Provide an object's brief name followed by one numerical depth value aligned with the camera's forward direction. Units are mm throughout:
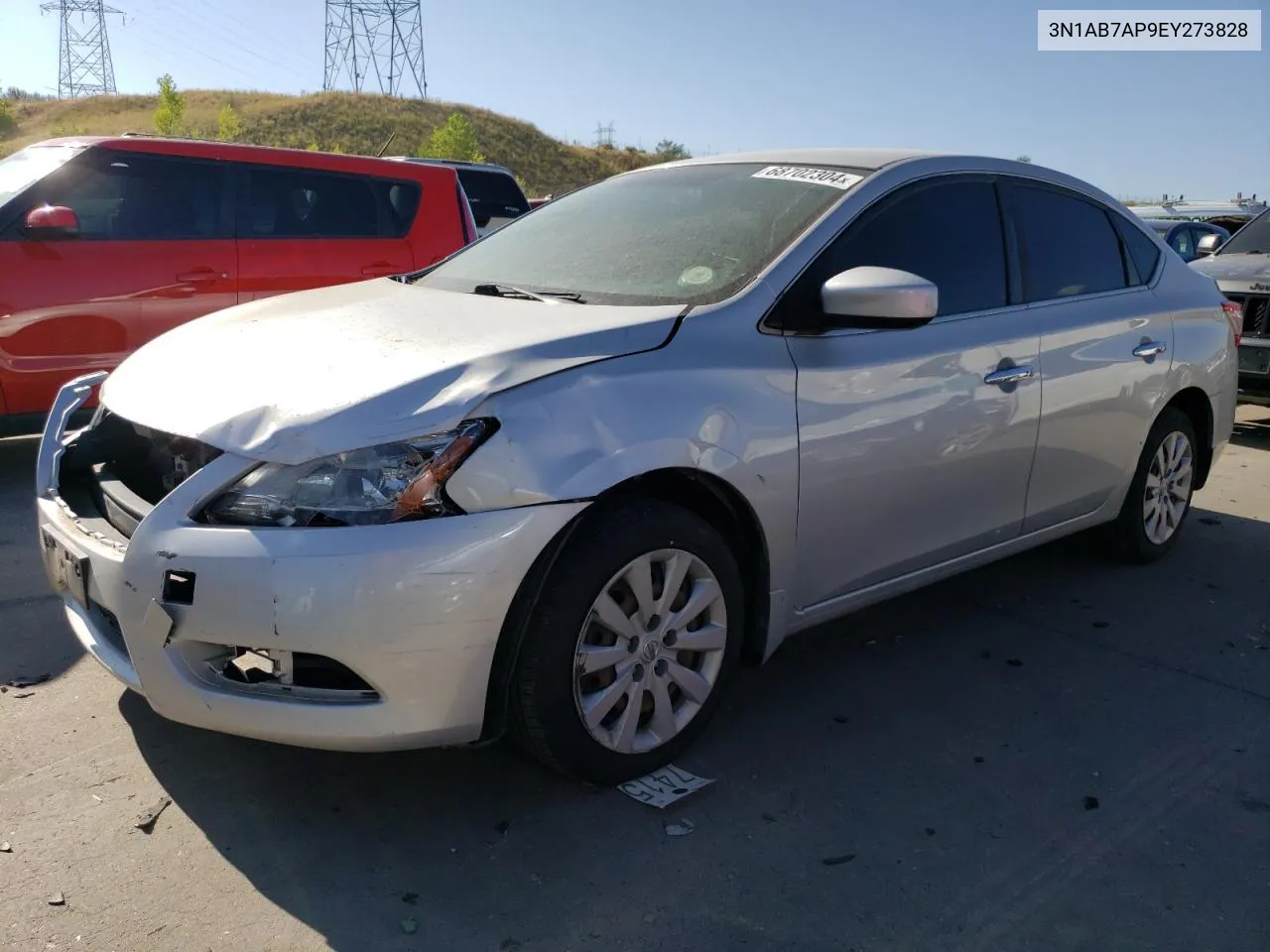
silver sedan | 2473
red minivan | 5887
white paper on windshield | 3533
